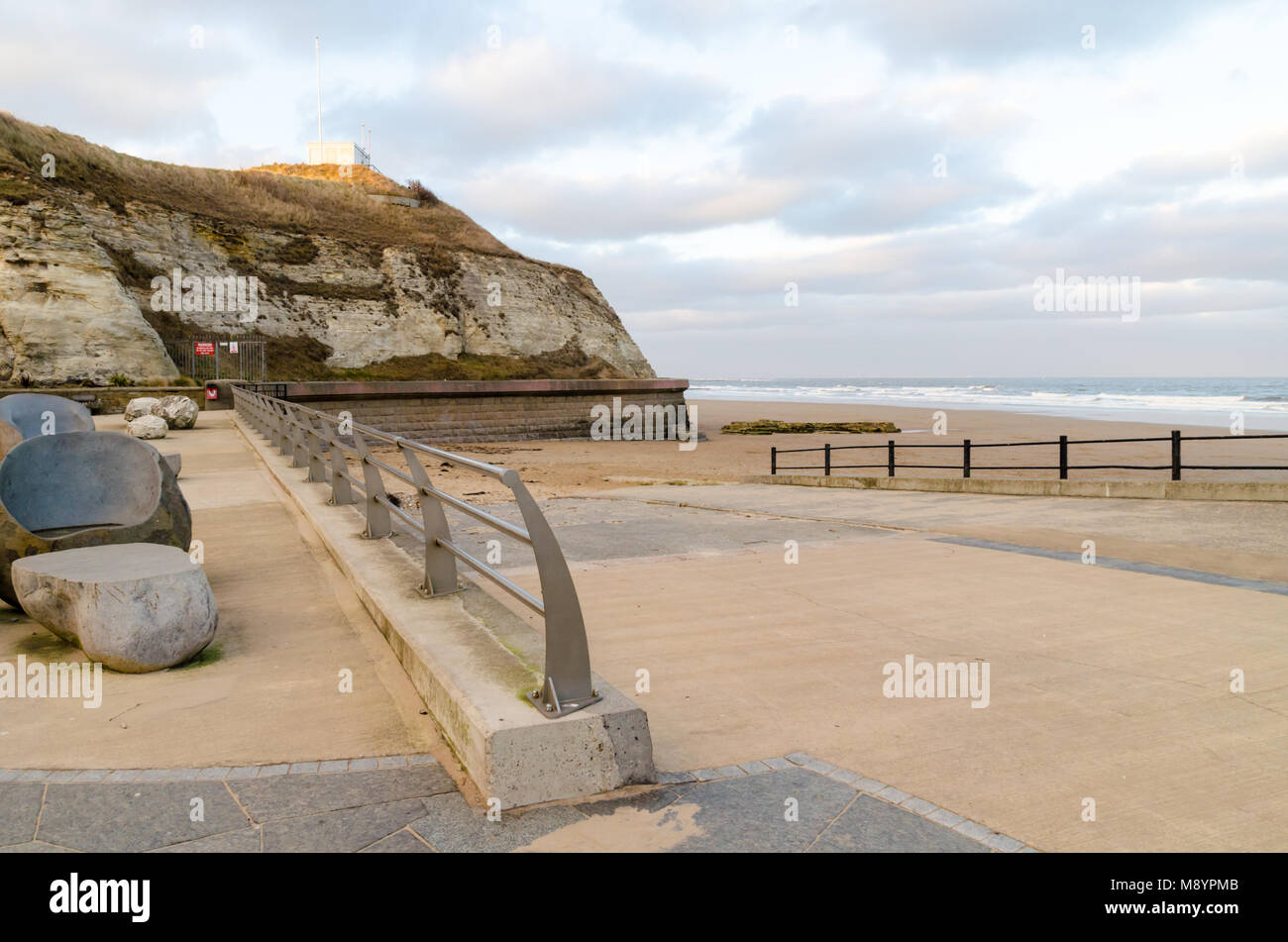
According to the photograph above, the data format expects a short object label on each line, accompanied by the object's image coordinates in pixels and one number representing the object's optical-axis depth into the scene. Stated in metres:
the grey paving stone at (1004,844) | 2.69
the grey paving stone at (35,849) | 2.62
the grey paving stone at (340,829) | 2.67
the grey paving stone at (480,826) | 2.68
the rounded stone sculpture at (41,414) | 10.85
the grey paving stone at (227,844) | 2.63
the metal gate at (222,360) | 37.38
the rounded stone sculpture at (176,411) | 21.75
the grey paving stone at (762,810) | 2.70
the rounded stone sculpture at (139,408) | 21.50
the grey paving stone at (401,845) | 2.64
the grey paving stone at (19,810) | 2.72
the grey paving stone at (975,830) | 2.78
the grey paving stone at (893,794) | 3.04
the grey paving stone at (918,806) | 2.95
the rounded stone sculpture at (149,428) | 18.62
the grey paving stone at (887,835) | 2.68
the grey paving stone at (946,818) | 2.86
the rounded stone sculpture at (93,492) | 5.60
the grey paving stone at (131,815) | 2.70
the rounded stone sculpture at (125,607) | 4.35
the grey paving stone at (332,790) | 2.92
